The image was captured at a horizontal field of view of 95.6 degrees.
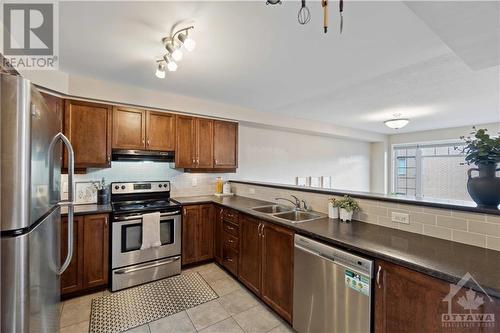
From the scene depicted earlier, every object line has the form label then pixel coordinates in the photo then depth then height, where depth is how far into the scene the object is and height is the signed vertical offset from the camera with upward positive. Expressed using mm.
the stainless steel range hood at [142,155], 2977 +145
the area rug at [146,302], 2125 -1465
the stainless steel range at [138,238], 2646 -908
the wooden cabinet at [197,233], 3174 -970
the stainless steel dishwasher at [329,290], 1468 -894
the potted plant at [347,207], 2146 -389
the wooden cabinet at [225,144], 3818 +377
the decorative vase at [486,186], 1483 -128
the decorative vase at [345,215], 2145 -461
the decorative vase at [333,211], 2268 -453
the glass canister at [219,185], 4013 -342
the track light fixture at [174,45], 1771 +1000
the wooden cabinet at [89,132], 2703 +419
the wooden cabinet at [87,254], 2428 -992
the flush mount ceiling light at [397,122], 4465 +897
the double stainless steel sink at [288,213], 2530 -553
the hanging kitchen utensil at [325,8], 996 +698
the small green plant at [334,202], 2257 -356
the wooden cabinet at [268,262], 2064 -984
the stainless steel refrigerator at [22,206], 910 -176
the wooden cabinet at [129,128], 2973 +510
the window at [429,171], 5746 -123
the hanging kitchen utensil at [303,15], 1557 +1067
